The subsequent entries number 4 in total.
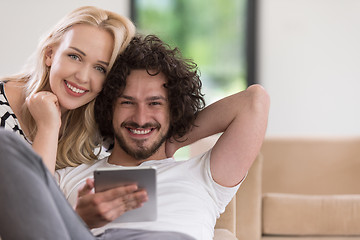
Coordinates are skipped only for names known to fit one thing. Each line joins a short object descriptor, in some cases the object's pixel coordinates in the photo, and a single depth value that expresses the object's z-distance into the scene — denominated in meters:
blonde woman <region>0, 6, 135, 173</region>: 2.21
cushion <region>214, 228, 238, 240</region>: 2.14
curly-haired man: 2.04
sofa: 2.68
